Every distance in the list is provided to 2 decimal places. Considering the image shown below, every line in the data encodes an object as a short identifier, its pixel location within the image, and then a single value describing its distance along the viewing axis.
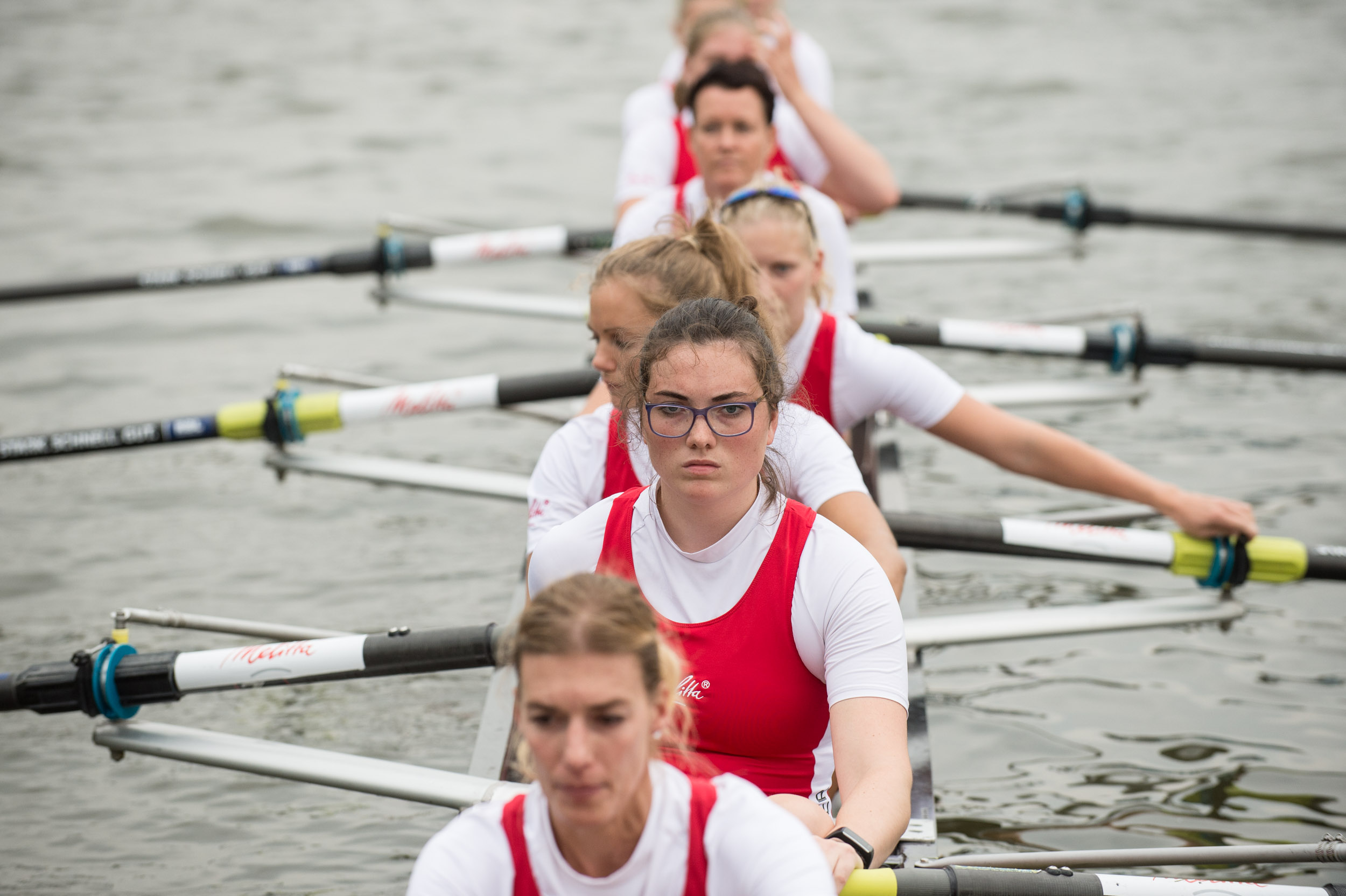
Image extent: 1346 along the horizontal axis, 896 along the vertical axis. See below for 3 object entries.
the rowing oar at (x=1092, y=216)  10.62
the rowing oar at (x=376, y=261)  9.44
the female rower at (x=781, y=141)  8.07
